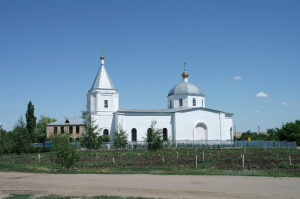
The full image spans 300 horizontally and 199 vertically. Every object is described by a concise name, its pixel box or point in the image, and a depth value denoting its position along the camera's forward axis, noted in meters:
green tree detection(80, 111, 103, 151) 29.96
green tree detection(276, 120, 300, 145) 46.09
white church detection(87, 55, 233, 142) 44.97
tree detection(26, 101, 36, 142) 58.84
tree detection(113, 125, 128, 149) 38.09
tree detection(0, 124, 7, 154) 31.78
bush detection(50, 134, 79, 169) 17.88
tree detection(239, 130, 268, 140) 62.56
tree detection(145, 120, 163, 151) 28.86
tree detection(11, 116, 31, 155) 29.72
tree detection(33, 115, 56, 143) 60.25
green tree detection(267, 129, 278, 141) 51.78
